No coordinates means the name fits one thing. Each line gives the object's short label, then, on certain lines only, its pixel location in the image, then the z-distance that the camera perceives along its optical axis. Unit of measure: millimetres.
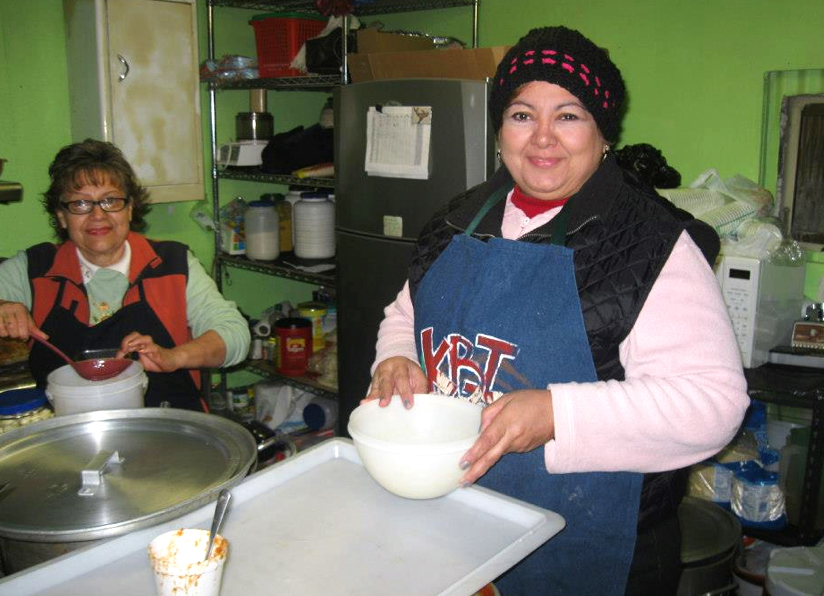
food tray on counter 922
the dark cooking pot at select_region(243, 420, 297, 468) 1324
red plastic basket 3314
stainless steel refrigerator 2504
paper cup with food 819
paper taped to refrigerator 2611
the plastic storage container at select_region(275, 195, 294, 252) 3615
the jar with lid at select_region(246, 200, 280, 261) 3502
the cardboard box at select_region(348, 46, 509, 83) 2471
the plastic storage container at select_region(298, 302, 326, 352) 3545
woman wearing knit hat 1090
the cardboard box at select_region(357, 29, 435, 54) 2830
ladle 1503
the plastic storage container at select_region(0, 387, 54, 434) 1449
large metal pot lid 1044
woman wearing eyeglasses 1959
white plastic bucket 1393
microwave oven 2211
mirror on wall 2408
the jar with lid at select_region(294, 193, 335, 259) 3367
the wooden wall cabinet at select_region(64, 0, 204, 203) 2926
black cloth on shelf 3283
